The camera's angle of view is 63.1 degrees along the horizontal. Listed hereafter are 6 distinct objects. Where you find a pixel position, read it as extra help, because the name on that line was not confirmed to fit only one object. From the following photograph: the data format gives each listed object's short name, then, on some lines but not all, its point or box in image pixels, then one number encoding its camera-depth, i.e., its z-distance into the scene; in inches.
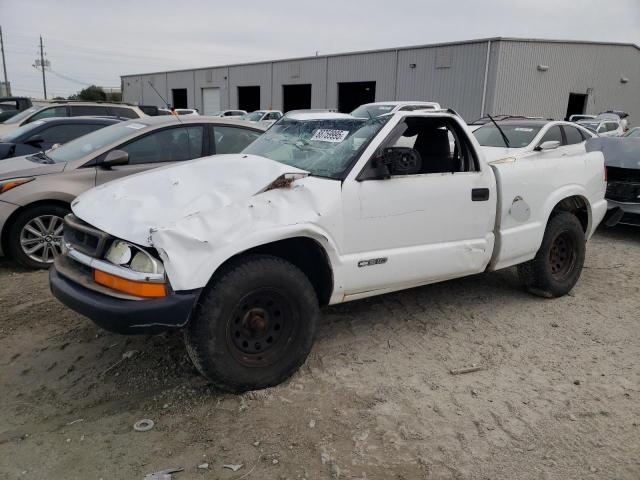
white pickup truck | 113.5
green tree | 2477.9
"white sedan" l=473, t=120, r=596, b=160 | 339.9
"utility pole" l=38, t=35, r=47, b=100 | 2689.7
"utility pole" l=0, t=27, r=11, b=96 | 2025.1
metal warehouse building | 1064.2
